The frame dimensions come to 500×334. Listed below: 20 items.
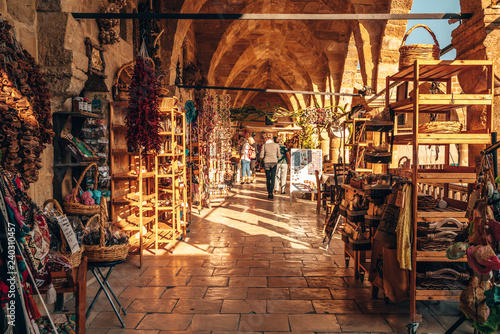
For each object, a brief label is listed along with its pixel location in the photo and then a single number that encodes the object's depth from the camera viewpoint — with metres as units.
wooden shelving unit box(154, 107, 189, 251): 4.67
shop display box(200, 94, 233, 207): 8.29
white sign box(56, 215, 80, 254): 2.40
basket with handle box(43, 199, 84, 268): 2.38
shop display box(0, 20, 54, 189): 2.41
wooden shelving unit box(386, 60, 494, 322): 2.72
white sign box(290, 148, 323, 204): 8.68
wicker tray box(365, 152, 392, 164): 3.57
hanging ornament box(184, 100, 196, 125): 6.34
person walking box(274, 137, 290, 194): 10.22
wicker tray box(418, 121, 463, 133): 2.83
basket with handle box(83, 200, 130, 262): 2.70
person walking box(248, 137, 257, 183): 12.14
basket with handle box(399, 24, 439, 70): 3.07
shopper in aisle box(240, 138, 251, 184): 11.82
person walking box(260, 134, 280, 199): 9.46
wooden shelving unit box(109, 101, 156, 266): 4.27
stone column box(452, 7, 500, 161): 3.44
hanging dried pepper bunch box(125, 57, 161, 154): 4.05
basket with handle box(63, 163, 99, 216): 3.38
